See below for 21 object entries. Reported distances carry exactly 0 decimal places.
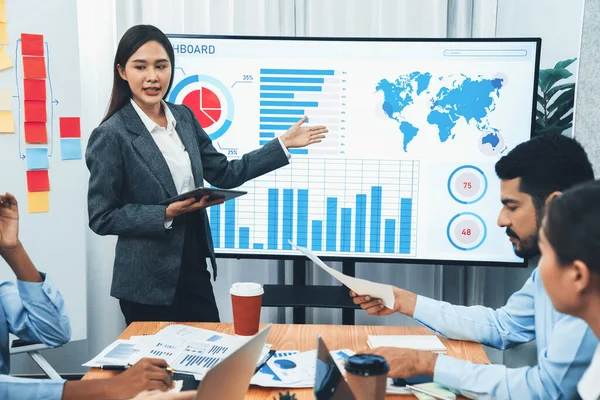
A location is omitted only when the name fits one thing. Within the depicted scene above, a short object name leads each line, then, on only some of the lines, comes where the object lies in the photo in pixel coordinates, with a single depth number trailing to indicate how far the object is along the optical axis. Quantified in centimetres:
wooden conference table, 142
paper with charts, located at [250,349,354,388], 119
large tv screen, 262
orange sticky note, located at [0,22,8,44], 244
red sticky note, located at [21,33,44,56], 248
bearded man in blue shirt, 117
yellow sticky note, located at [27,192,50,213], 255
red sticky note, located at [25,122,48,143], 251
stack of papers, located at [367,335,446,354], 141
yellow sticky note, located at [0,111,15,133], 247
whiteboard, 248
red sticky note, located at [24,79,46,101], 250
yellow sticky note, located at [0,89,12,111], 246
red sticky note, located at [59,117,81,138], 260
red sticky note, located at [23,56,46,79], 249
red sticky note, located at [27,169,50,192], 254
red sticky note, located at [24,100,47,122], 251
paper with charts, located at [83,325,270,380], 126
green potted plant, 257
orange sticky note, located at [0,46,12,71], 245
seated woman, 92
